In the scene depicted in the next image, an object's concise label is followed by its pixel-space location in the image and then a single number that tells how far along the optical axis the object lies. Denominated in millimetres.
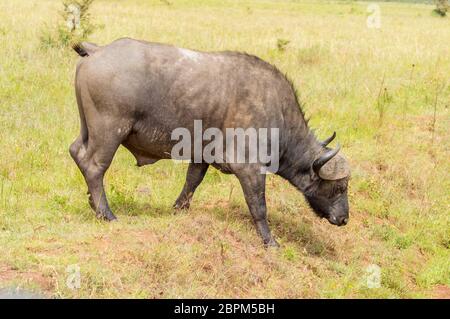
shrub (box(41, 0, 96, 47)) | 12370
